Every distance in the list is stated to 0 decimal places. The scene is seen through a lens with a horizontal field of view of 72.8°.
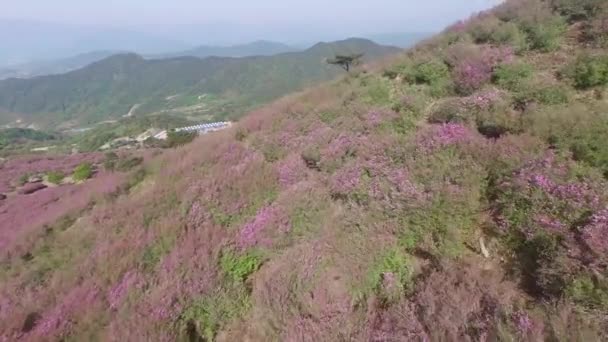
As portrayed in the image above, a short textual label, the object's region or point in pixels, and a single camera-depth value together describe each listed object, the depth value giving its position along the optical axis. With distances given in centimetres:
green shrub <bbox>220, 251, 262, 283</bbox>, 581
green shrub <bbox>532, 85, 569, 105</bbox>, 725
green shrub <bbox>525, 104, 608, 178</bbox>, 534
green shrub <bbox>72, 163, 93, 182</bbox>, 2708
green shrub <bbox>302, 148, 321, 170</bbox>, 827
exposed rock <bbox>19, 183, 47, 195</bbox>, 2671
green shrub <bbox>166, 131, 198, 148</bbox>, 3116
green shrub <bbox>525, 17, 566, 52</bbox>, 977
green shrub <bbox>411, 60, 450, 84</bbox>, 1021
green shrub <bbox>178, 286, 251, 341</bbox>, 514
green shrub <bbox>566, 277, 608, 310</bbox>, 372
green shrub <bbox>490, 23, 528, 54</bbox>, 1011
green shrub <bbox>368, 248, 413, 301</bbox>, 482
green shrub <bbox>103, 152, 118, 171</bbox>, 2700
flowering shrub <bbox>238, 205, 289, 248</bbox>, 632
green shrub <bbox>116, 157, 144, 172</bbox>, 2022
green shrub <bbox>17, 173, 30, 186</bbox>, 3267
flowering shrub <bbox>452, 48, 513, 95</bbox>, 924
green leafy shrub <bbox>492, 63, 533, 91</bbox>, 855
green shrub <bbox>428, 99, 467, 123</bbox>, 770
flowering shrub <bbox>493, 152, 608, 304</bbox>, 406
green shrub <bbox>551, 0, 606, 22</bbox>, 1036
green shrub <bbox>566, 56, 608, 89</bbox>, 754
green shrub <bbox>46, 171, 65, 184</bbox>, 2911
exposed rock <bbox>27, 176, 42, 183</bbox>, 3286
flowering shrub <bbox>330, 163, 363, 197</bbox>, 663
